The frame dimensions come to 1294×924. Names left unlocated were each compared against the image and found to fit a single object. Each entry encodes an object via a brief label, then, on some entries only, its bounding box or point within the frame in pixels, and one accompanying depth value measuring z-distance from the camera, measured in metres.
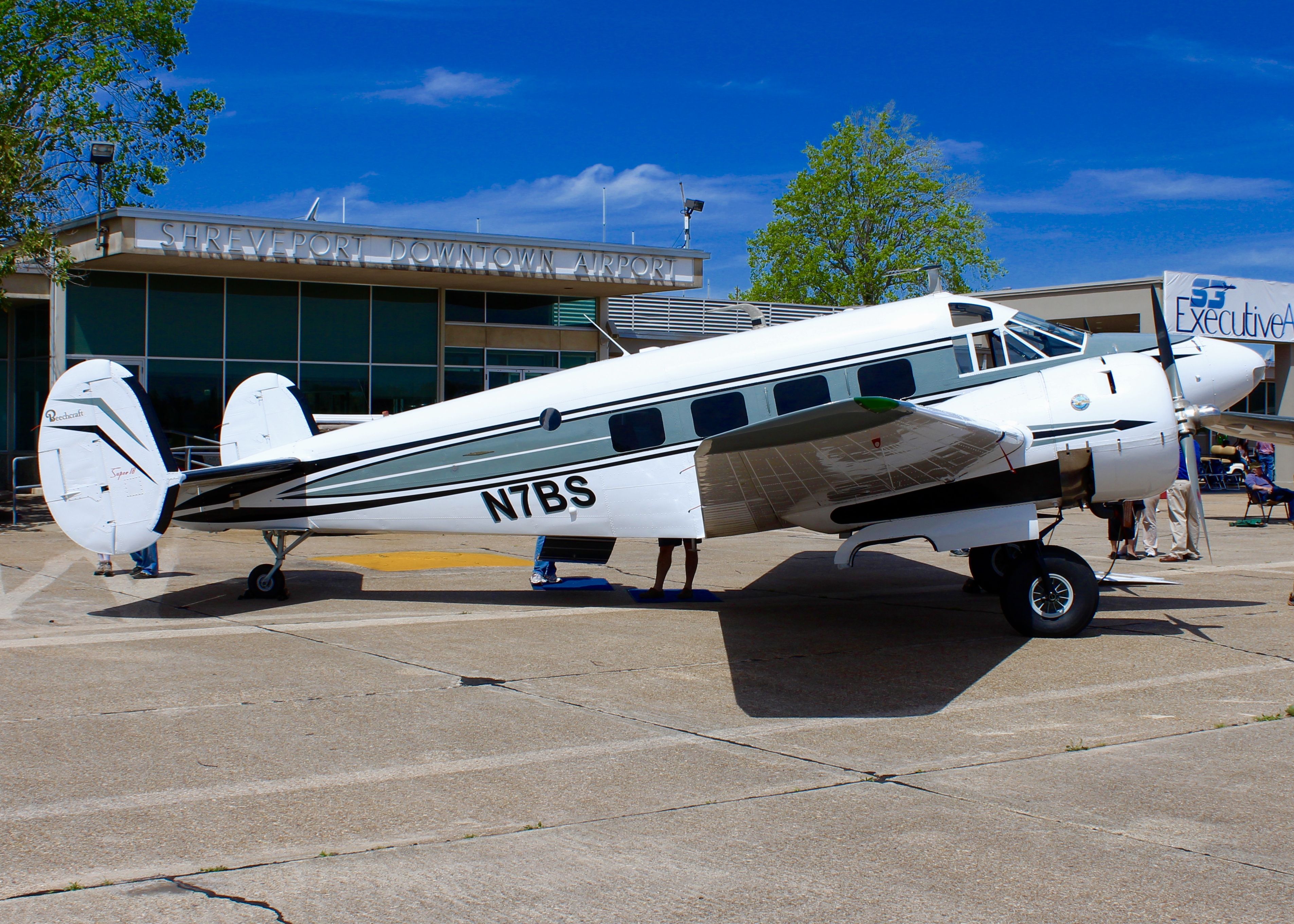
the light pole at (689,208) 33.16
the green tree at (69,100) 21.30
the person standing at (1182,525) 16.33
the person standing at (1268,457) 29.62
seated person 21.83
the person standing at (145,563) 13.69
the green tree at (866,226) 58.91
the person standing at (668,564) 12.41
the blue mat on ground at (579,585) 13.02
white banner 31.88
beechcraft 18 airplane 9.80
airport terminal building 24.45
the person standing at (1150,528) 16.61
